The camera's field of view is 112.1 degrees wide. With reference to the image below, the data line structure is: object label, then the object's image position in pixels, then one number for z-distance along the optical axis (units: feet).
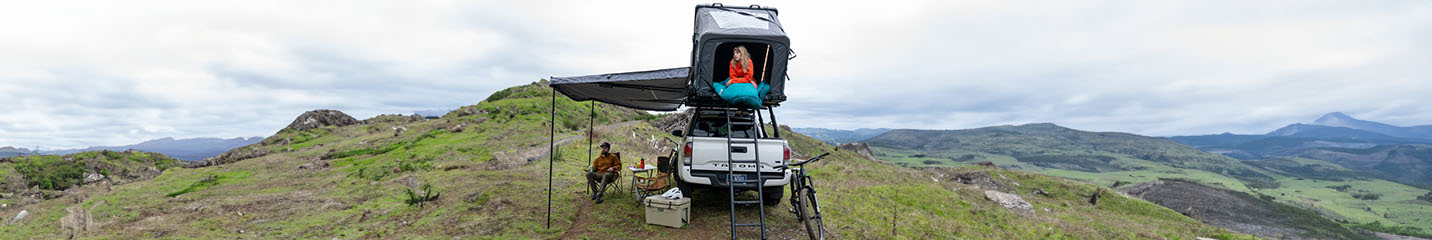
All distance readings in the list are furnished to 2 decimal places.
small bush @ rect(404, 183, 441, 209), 30.94
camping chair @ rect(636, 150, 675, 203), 28.71
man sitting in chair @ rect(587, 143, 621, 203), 31.58
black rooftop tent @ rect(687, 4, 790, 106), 24.93
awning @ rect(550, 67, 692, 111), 24.70
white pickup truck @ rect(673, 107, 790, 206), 23.88
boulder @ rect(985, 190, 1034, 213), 47.64
